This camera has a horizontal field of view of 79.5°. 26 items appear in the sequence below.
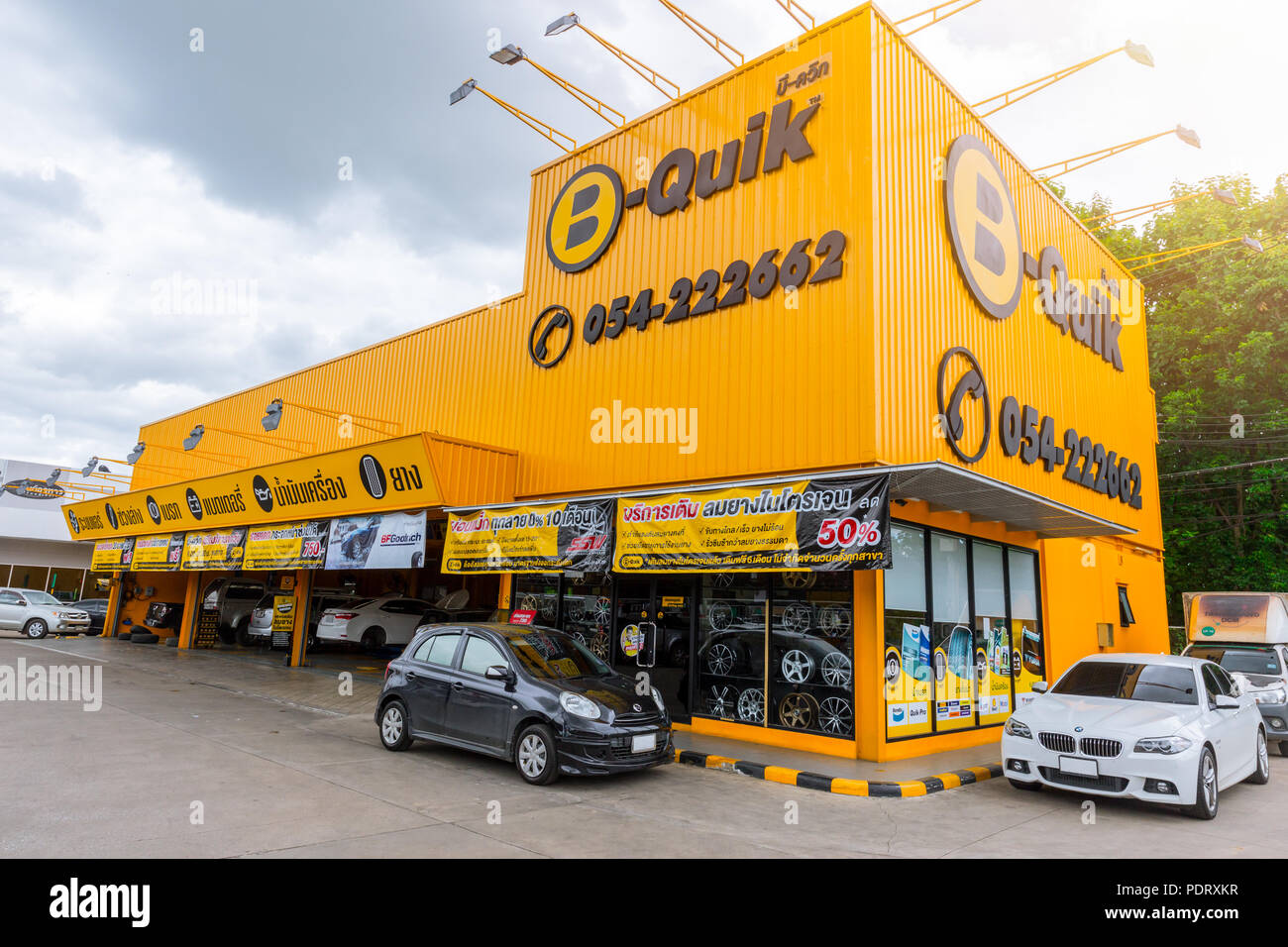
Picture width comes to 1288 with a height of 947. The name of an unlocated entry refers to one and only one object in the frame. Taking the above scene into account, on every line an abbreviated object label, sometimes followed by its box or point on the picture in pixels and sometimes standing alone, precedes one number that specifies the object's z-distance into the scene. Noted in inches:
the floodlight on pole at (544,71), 556.1
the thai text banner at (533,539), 477.7
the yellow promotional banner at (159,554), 927.0
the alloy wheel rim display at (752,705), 432.2
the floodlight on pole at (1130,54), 548.4
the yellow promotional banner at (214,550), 808.3
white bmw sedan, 288.0
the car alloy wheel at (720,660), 452.4
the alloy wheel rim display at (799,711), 412.2
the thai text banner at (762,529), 368.2
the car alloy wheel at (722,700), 446.9
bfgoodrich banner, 582.9
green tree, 1040.8
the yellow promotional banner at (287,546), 680.4
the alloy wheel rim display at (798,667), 417.7
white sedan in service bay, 839.7
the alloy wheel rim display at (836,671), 402.3
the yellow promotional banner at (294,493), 566.9
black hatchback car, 310.5
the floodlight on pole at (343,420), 676.1
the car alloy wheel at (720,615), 457.1
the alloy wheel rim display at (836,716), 397.4
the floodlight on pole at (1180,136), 653.9
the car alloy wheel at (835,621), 408.5
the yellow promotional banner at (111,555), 1040.8
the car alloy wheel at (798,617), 422.9
